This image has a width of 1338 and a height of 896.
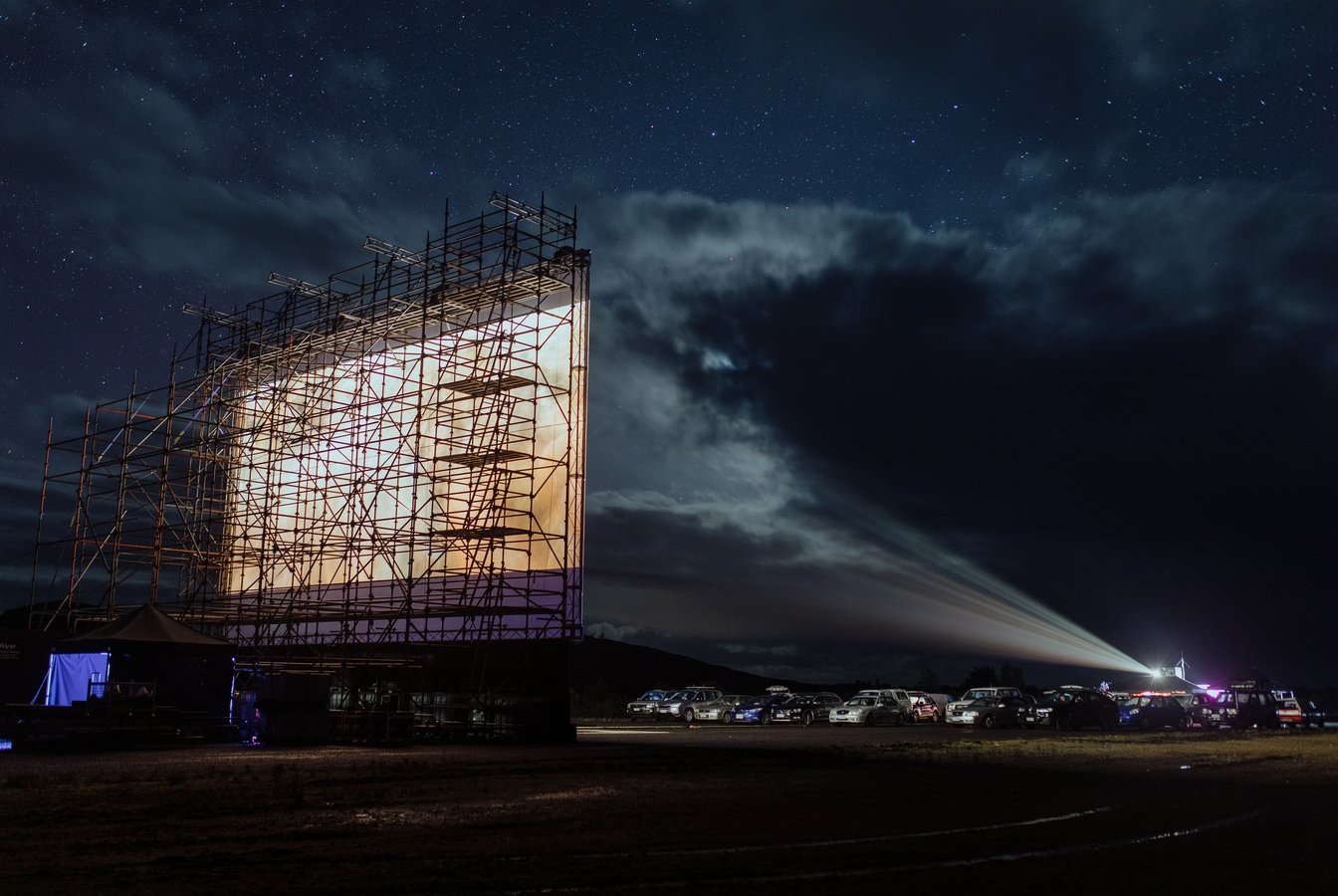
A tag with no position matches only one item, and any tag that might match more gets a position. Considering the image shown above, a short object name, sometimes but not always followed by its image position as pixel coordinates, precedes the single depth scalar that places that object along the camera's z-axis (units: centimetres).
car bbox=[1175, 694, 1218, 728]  4309
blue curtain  2790
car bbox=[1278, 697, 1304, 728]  4431
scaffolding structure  3459
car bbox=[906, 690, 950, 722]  4625
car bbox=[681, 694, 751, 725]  4681
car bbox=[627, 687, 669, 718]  4884
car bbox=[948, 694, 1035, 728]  3950
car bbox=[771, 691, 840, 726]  4419
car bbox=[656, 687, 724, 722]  4719
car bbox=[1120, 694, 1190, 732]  3984
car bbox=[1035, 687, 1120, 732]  3788
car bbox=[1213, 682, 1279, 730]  4266
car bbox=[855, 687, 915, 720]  4444
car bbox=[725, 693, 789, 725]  4472
